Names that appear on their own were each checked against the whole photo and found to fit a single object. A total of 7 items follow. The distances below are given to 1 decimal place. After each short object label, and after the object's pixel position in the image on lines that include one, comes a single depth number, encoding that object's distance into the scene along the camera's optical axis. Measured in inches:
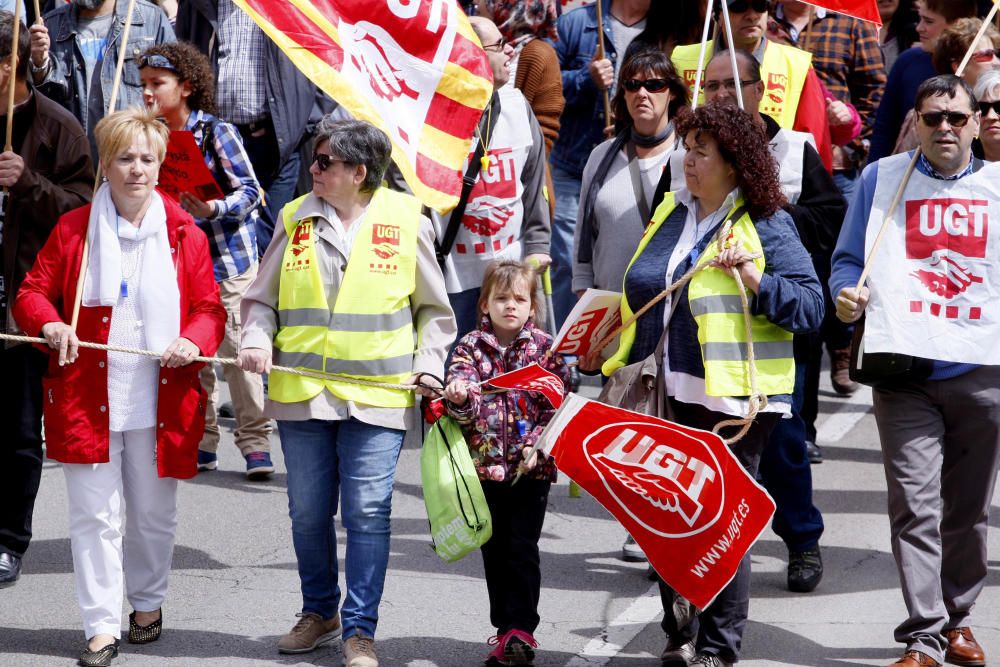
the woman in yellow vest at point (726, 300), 405.4
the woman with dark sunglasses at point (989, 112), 479.2
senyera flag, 459.8
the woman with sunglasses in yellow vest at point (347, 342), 423.8
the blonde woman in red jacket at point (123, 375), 427.8
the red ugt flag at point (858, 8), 532.1
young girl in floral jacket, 425.4
